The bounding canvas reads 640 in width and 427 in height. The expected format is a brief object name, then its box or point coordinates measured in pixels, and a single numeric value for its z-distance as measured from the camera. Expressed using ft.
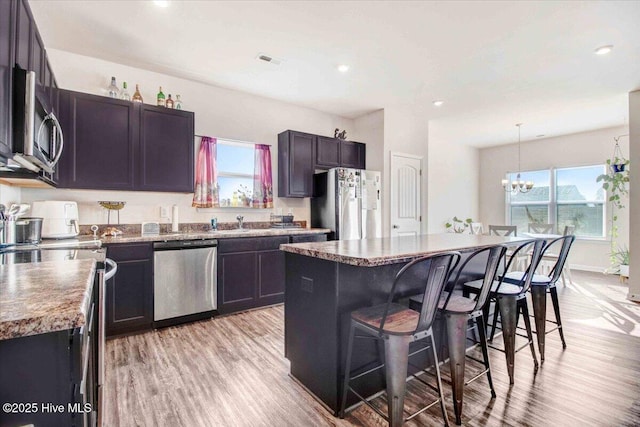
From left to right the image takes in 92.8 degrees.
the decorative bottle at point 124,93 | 10.89
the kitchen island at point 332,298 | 5.89
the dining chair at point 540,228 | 18.19
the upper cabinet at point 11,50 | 4.61
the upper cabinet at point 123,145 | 9.59
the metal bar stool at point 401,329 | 4.84
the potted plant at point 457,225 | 20.62
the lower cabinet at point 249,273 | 11.35
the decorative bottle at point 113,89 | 10.61
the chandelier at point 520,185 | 18.76
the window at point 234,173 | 13.61
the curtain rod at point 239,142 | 13.66
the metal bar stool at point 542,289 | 8.05
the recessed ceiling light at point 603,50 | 10.04
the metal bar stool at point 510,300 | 6.96
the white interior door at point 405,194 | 16.29
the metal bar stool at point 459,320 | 5.71
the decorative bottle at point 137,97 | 10.95
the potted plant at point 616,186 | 16.47
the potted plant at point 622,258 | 16.69
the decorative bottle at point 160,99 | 11.49
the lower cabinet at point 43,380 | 2.27
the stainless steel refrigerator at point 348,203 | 14.21
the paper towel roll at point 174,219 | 11.72
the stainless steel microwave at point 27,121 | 5.08
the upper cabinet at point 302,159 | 14.42
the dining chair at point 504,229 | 16.05
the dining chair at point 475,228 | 20.04
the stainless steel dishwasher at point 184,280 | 10.05
